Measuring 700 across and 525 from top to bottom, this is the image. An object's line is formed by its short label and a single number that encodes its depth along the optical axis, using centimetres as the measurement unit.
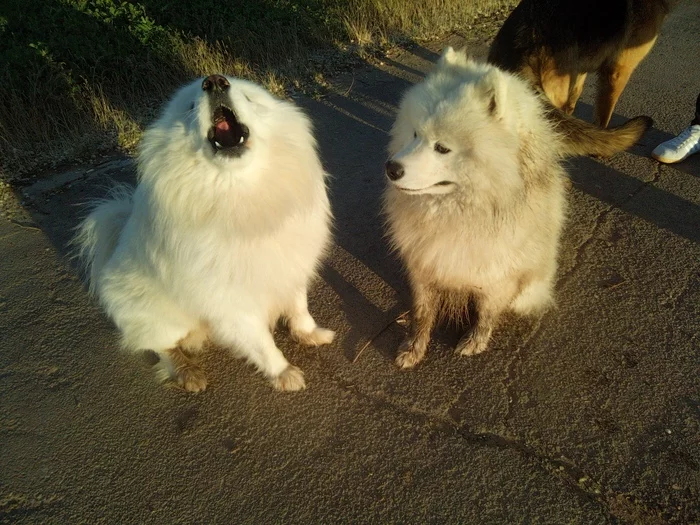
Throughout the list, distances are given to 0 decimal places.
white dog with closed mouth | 190
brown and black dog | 319
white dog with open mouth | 177
